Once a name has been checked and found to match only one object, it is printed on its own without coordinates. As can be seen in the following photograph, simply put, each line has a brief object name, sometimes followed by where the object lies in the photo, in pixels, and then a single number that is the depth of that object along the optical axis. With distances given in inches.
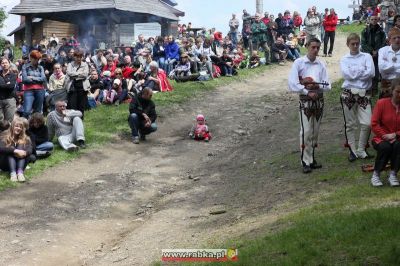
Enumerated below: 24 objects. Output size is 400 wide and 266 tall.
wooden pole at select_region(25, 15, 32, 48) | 1091.3
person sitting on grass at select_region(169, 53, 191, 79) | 887.1
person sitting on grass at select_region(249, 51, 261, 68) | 1052.0
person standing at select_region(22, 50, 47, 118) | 597.9
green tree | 1328.7
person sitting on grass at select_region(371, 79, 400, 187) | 329.4
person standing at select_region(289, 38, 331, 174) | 386.6
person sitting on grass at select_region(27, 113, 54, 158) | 513.7
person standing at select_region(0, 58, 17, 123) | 550.3
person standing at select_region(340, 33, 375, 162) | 395.5
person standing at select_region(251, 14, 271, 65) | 1051.9
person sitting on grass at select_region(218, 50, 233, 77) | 940.6
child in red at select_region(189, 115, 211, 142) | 605.3
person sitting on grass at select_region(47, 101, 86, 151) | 558.6
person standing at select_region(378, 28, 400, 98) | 401.1
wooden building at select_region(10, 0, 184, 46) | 1036.5
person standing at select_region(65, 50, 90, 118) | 629.9
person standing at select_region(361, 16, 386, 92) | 562.0
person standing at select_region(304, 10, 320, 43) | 1120.2
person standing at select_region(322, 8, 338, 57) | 1075.3
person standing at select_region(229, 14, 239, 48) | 1306.6
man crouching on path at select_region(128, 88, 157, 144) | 589.0
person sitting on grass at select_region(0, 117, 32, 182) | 465.1
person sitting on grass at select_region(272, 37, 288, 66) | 1072.8
